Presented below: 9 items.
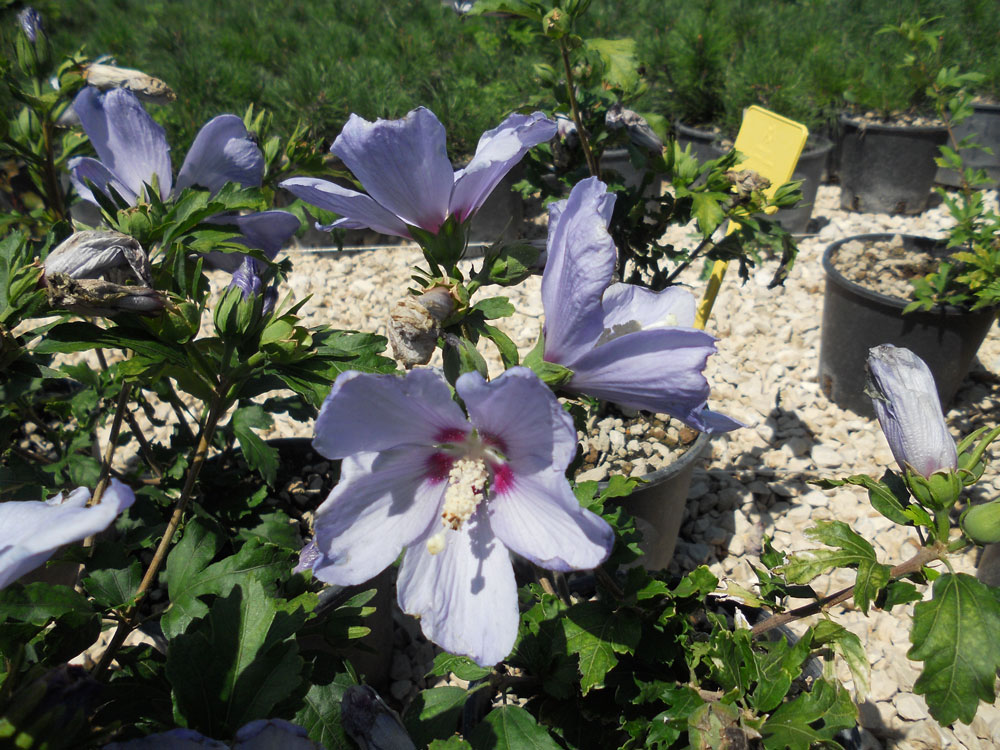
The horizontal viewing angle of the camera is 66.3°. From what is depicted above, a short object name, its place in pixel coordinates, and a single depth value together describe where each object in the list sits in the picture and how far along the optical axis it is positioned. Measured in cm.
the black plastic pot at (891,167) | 152
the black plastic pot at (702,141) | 163
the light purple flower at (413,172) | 33
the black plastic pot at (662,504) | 68
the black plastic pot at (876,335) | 92
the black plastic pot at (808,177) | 147
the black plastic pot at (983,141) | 165
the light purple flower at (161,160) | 47
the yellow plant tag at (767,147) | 79
